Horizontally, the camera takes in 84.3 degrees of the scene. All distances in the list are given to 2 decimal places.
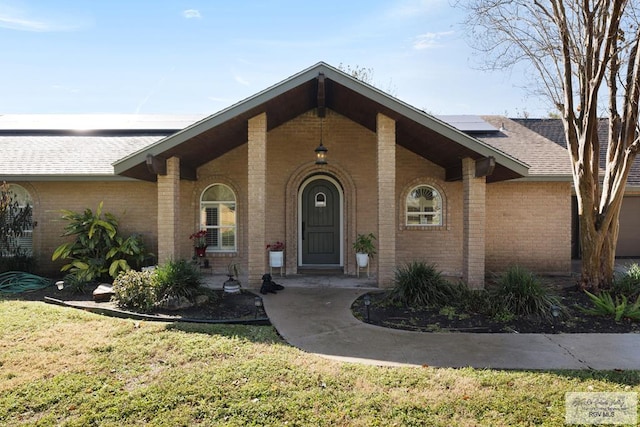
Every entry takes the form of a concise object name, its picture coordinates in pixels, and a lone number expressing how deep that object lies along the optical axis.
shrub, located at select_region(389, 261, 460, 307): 6.36
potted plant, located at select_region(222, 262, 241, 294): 6.98
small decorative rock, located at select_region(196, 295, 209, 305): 6.30
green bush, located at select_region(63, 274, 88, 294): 7.20
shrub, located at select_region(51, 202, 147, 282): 7.91
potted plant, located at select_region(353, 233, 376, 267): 8.46
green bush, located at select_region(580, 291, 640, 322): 5.66
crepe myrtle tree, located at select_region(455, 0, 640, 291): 6.73
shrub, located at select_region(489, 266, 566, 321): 5.77
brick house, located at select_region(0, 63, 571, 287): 9.09
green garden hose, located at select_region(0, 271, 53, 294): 7.62
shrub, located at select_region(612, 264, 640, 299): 6.90
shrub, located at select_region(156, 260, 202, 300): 6.20
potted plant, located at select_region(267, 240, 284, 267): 8.39
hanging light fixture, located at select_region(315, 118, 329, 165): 8.09
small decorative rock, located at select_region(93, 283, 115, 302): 6.50
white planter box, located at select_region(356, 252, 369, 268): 8.48
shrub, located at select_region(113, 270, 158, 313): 6.06
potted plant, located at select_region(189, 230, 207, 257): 9.15
